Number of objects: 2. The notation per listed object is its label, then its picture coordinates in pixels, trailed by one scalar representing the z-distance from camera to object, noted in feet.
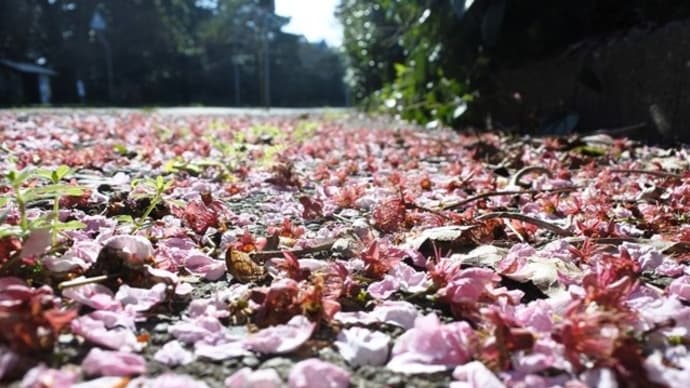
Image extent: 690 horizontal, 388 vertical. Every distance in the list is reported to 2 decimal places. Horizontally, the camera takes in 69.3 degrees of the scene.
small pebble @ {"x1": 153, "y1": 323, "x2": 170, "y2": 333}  0.55
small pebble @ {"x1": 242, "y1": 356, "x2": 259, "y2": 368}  0.49
